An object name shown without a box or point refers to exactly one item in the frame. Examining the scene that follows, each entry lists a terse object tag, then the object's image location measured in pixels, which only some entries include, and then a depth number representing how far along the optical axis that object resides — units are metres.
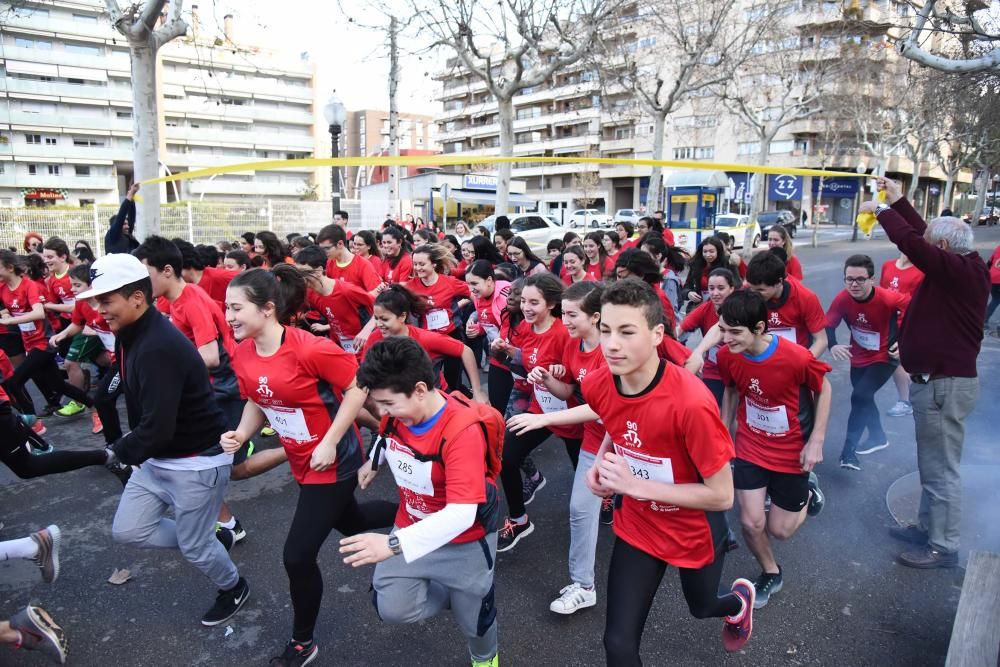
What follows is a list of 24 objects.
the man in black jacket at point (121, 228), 7.51
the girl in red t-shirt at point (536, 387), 3.99
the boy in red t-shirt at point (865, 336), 5.31
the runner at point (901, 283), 6.15
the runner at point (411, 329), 4.13
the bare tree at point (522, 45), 15.05
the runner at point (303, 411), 2.97
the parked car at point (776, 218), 36.50
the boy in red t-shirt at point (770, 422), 3.29
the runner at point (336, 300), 5.73
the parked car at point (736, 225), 30.69
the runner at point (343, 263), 6.41
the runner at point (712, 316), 5.06
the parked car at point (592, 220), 40.97
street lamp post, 13.69
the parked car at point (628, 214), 42.44
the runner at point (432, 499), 2.35
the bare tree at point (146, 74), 10.16
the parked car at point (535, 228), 27.46
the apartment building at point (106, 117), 49.41
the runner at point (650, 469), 2.34
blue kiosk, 23.88
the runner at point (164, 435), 3.02
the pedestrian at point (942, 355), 3.73
